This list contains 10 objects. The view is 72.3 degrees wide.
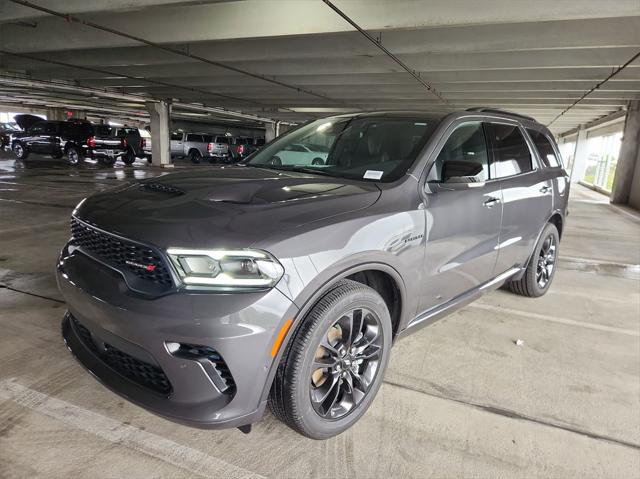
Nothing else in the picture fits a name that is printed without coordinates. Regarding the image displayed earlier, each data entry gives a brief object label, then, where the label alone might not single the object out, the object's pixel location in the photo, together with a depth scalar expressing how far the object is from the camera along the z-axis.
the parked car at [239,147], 26.26
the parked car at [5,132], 28.91
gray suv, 1.74
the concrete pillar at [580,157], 29.00
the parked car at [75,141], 18.61
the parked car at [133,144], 20.48
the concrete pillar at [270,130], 34.85
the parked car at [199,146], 25.75
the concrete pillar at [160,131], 23.55
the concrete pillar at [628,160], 15.80
